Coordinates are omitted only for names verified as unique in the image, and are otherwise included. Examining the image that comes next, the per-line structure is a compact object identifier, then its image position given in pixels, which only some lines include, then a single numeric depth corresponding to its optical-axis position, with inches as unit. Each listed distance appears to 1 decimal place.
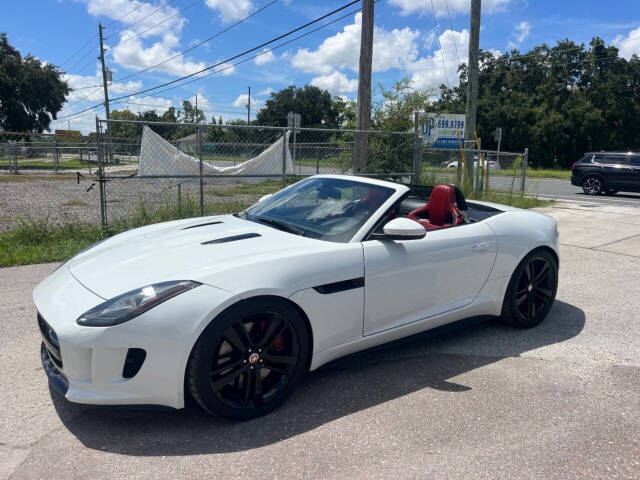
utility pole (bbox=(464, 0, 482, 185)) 520.1
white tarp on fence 342.6
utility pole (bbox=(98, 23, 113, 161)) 1513.3
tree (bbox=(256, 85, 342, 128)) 3228.3
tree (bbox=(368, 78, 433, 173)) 506.9
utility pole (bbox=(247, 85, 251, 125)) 2492.6
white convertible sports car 101.9
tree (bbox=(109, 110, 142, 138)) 3829.0
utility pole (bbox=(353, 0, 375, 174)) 428.8
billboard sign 535.8
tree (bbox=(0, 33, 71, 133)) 1772.9
